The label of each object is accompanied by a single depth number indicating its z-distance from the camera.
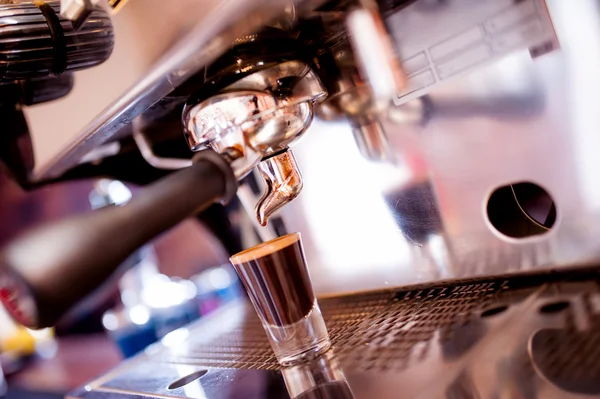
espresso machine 0.37
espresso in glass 0.52
